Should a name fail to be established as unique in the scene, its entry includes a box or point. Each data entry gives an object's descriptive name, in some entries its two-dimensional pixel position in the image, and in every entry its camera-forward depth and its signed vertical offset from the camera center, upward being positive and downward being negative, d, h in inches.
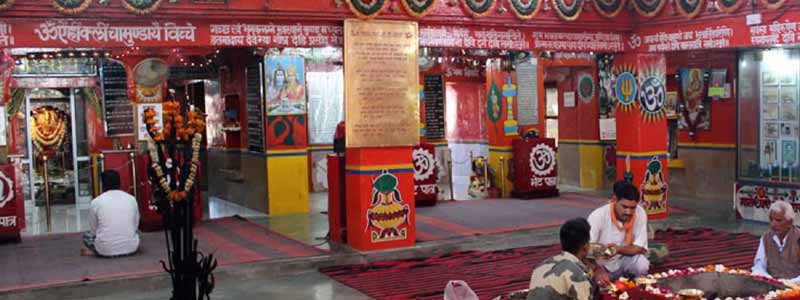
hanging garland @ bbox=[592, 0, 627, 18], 422.3 +49.6
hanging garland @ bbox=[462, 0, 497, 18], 384.5 +46.5
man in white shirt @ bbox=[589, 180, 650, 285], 250.5 -34.1
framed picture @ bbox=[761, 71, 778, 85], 451.6 +14.4
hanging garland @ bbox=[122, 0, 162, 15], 326.3 +43.0
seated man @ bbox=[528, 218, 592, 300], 172.2 -31.8
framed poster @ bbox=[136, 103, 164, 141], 489.7 +3.1
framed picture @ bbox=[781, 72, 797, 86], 442.6 +13.9
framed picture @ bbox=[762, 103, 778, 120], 454.0 -2.8
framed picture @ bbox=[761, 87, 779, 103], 452.4 +6.1
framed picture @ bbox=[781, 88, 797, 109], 445.1 +3.9
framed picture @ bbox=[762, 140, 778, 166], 454.0 -23.6
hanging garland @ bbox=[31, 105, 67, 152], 585.6 -2.1
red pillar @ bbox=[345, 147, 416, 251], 368.8 -34.7
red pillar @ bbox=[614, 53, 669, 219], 442.0 -8.3
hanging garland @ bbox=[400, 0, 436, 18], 370.9 +45.4
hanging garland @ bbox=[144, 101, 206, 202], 264.2 -5.1
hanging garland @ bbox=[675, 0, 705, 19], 399.2 +46.0
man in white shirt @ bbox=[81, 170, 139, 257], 351.9 -40.4
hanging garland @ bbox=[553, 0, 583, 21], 408.8 +47.4
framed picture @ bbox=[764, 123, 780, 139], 454.3 -12.8
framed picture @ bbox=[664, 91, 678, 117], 556.7 +2.3
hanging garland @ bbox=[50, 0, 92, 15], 315.9 +42.1
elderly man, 233.8 -37.7
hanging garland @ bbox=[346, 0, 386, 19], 363.6 +44.6
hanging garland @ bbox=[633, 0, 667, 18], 416.5 +48.6
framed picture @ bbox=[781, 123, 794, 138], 448.1 -12.3
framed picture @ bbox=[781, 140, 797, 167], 445.8 -23.9
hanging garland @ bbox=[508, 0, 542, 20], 396.8 +46.9
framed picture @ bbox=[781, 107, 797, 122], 446.0 -4.2
